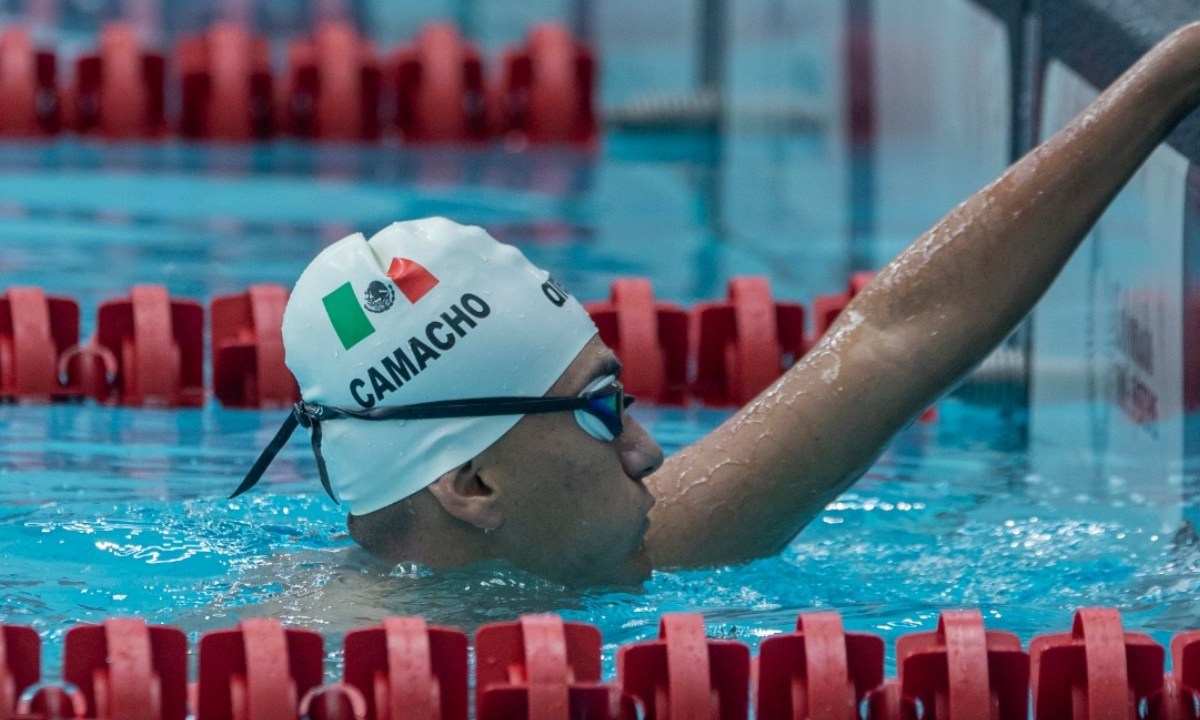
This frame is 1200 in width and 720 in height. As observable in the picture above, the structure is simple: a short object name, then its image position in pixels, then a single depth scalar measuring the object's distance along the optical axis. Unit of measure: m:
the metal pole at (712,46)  16.75
